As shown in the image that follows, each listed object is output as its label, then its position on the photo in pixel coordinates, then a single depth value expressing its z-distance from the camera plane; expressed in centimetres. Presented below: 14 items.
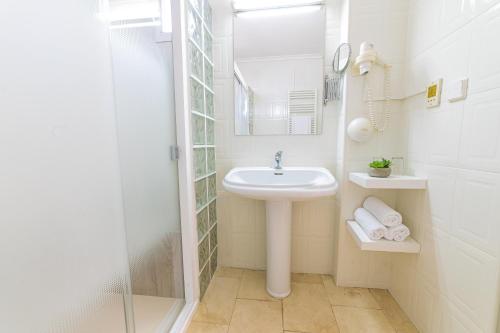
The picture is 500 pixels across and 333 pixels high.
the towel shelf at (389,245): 106
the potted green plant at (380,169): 109
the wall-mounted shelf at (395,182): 101
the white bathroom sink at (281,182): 98
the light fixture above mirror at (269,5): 134
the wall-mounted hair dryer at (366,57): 110
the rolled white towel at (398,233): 108
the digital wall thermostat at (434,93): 92
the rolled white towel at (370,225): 109
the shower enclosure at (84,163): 44
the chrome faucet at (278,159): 138
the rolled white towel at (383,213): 110
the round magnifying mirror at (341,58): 119
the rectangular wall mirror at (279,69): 138
